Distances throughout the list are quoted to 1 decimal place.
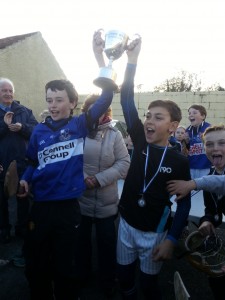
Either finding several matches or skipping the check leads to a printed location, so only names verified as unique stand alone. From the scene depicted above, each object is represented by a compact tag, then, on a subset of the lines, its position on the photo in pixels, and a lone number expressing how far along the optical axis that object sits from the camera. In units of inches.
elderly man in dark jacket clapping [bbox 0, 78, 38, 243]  136.0
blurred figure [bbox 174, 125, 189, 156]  184.5
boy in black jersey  74.9
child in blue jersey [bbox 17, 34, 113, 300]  77.0
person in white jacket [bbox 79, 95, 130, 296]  96.7
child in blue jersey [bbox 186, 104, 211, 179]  180.1
